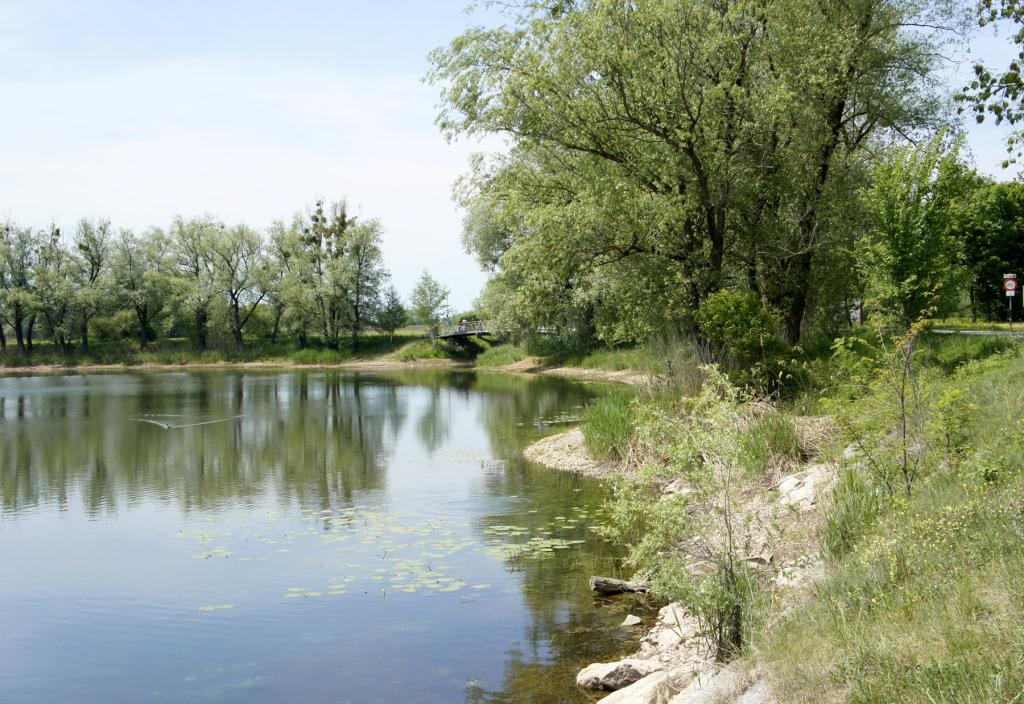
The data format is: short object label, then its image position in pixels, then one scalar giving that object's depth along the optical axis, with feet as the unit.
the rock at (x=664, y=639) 24.96
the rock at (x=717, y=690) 17.24
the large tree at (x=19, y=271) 217.36
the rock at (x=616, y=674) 23.06
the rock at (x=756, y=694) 16.05
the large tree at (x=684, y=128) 58.13
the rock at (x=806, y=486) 31.94
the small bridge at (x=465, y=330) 209.07
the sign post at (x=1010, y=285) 107.94
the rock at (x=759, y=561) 26.94
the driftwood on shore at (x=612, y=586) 31.37
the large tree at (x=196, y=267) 225.35
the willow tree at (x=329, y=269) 216.13
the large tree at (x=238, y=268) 227.81
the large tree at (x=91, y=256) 227.61
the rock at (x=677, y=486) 42.29
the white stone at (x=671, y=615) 26.88
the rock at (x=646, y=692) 20.75
